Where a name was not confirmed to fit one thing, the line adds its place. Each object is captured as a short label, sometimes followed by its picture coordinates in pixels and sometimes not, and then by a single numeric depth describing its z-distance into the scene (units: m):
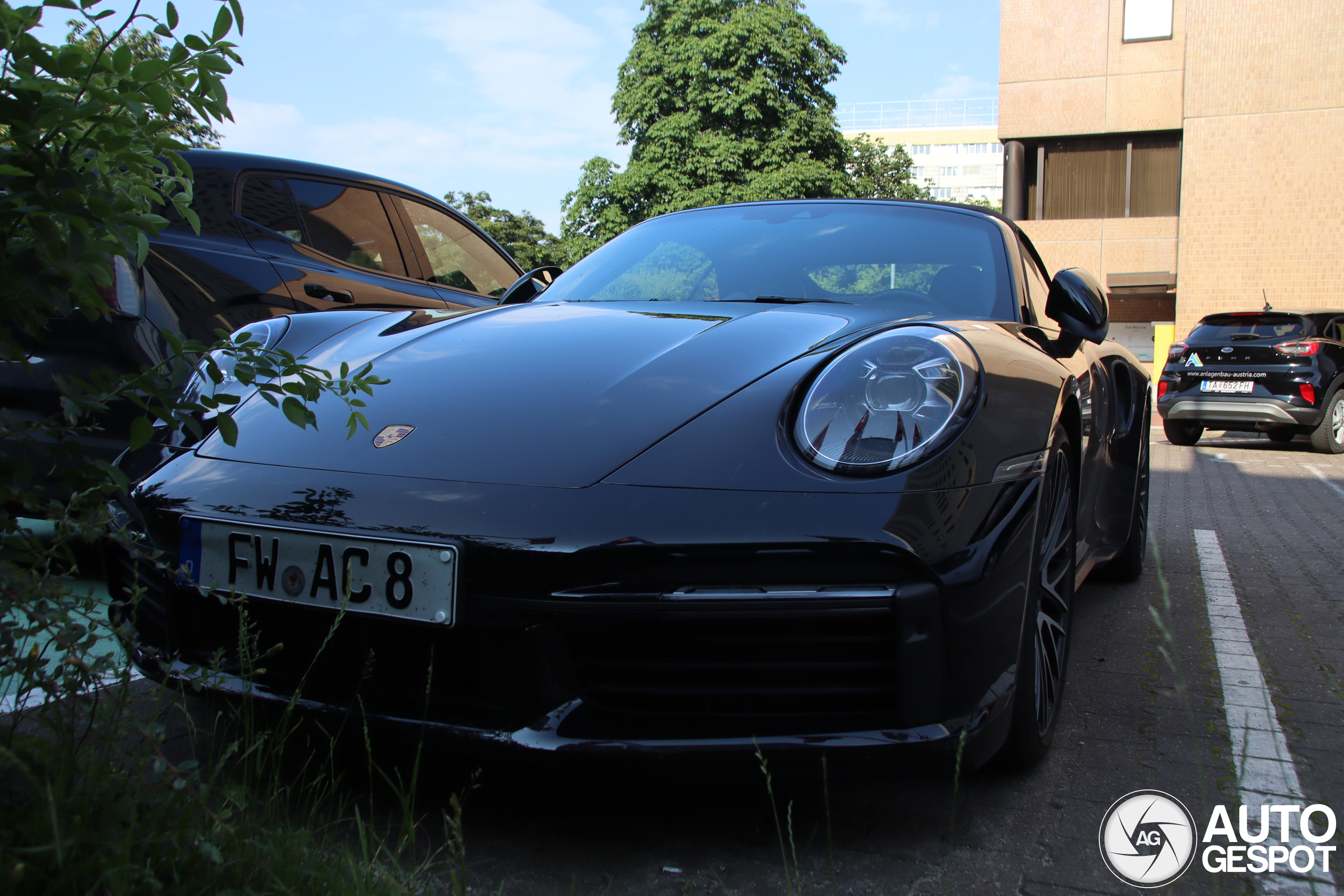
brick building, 22.22
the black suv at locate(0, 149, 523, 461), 3.40
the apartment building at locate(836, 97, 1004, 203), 106.44
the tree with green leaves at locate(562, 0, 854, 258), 30.20
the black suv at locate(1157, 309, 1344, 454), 10.40
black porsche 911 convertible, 1.63
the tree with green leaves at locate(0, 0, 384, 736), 1.35
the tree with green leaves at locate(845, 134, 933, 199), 47.44
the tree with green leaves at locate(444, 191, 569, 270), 51.22
